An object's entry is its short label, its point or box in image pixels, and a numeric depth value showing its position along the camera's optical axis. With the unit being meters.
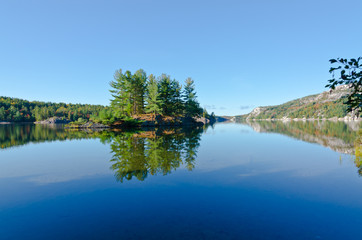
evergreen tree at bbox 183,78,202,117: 87.99
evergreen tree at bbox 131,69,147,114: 68.88
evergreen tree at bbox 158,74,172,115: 74.34
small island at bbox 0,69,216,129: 58.12
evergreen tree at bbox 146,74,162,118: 67.40
